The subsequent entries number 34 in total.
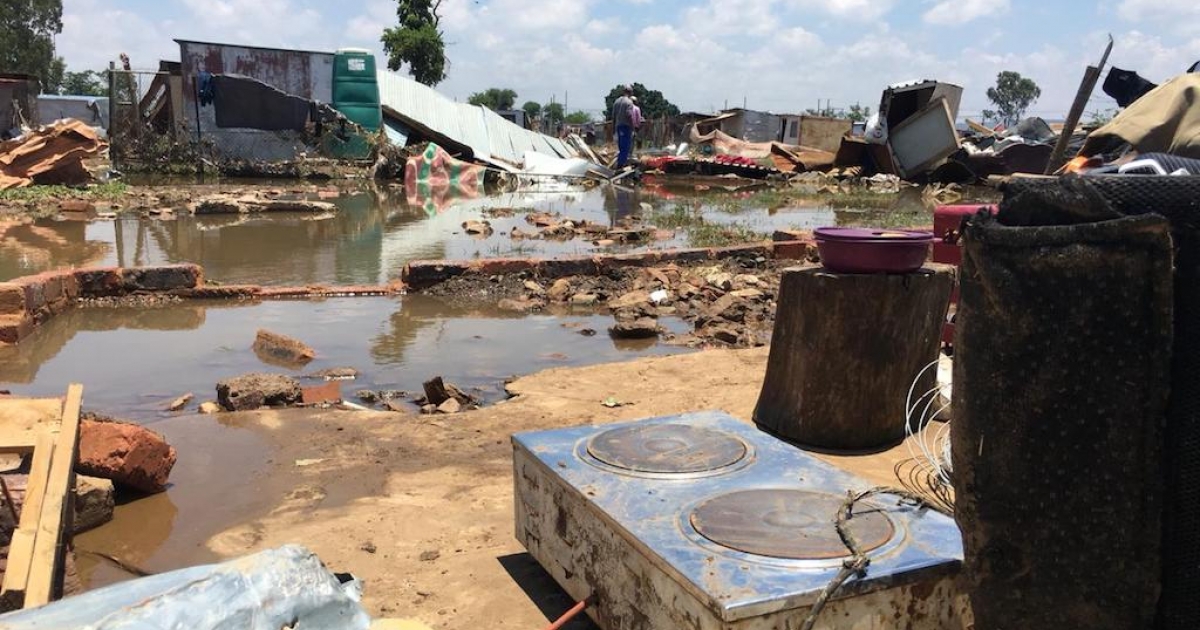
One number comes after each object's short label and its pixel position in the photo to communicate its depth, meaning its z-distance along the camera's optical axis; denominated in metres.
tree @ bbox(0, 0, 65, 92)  45.50
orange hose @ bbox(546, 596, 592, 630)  2.34
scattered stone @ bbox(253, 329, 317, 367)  5.57
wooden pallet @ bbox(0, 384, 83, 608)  2.22
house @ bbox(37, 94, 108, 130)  38.28
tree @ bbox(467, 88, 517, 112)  78.19
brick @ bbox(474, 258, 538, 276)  7.88
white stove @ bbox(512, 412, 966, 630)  2.00
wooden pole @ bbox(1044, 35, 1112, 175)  6.20
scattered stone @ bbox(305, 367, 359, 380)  5.30
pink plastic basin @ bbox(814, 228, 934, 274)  3.88
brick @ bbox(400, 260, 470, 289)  7.65
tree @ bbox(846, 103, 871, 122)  62.33
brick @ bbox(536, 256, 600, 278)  7.99
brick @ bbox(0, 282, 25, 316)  5.91
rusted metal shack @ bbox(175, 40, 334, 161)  20.92
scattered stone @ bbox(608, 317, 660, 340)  6.34
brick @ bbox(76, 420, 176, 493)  3.39
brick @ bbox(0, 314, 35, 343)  5.75
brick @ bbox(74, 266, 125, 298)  7.04
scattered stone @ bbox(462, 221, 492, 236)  11.25
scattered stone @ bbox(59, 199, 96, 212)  13.00
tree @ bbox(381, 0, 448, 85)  39.22
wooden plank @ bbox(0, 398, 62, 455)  2.81
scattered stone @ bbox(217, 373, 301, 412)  4.57
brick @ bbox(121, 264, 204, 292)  7.18
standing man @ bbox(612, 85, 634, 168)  21.14
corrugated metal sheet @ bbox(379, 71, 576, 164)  23.45
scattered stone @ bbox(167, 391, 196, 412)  4.68
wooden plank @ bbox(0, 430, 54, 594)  2.20
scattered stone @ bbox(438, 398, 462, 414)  4.68
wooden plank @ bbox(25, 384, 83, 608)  2.22
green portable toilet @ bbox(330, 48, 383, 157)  22.50
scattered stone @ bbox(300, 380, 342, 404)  4.78
